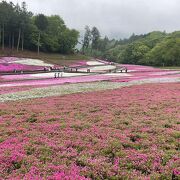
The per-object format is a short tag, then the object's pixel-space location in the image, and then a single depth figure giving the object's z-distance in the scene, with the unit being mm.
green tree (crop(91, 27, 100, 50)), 174875
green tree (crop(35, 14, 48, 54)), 108875
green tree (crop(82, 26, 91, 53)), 173975
